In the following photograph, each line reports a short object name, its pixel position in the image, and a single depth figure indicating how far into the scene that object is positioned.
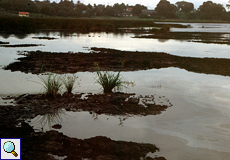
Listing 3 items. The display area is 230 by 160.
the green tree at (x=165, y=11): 156.88
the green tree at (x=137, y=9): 174.62
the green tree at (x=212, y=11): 159.62
